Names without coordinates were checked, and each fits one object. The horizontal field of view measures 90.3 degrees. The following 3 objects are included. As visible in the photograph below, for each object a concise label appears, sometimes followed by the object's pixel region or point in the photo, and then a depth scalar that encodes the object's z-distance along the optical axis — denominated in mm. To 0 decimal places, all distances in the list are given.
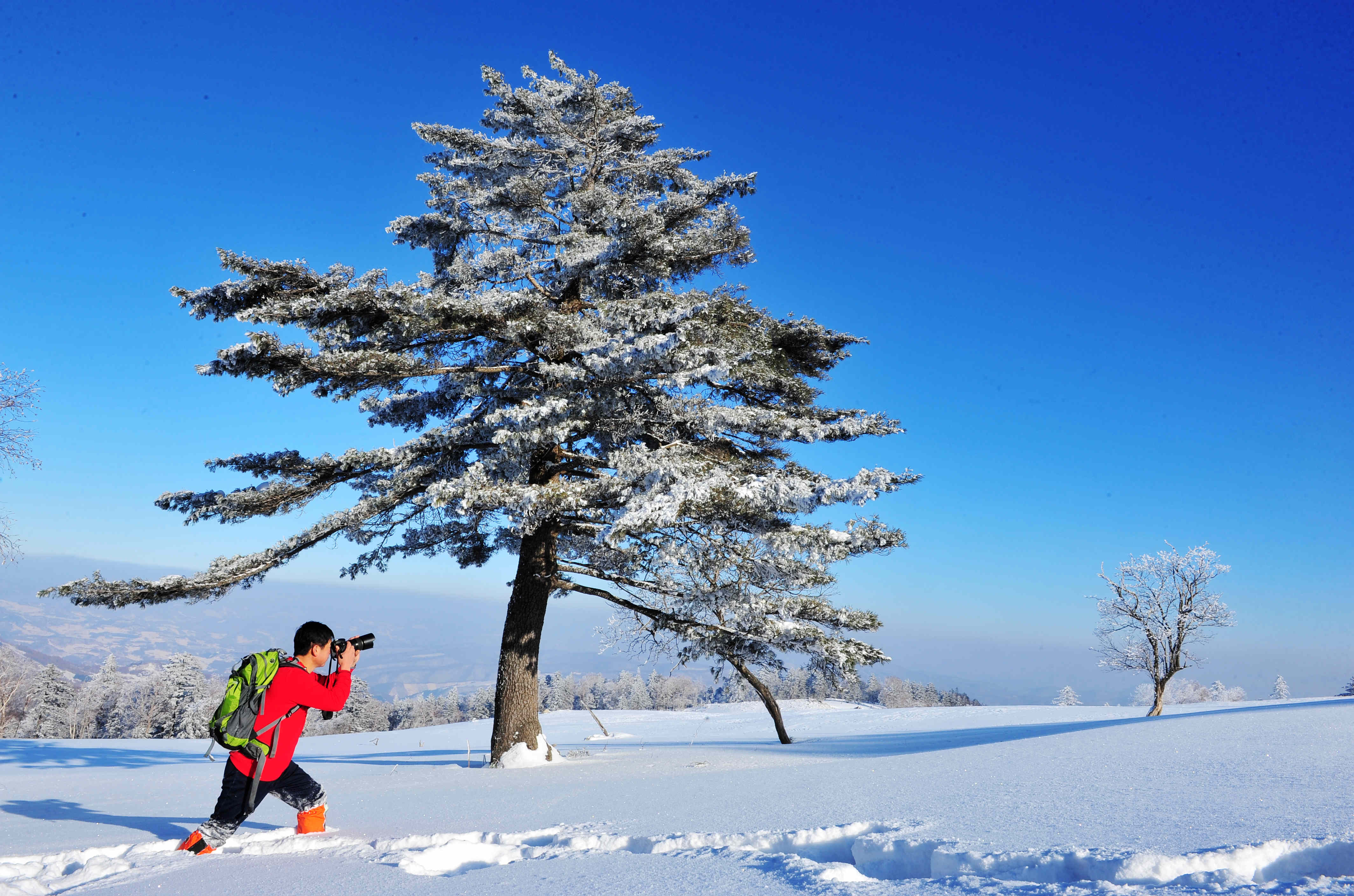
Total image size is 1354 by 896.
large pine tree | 8227
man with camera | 4094
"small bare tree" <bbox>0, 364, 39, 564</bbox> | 11320
